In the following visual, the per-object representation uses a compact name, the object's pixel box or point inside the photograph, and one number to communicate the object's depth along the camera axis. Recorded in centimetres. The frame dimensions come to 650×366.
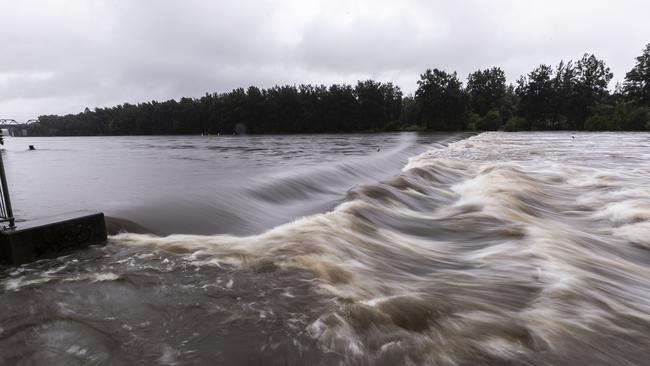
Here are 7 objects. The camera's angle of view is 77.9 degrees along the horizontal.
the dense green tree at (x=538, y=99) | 9681
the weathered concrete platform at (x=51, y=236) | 514
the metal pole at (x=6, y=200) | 508
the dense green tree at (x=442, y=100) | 9950
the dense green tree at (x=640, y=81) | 9606
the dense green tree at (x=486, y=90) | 11069
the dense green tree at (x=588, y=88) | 9231
